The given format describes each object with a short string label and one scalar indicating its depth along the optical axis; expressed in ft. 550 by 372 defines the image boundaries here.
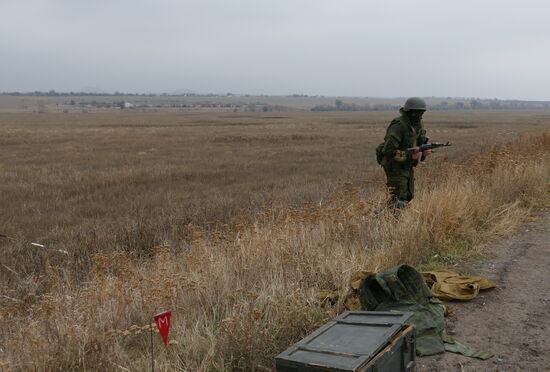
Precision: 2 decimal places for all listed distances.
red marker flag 9.00
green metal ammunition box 9.35
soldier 22.48
